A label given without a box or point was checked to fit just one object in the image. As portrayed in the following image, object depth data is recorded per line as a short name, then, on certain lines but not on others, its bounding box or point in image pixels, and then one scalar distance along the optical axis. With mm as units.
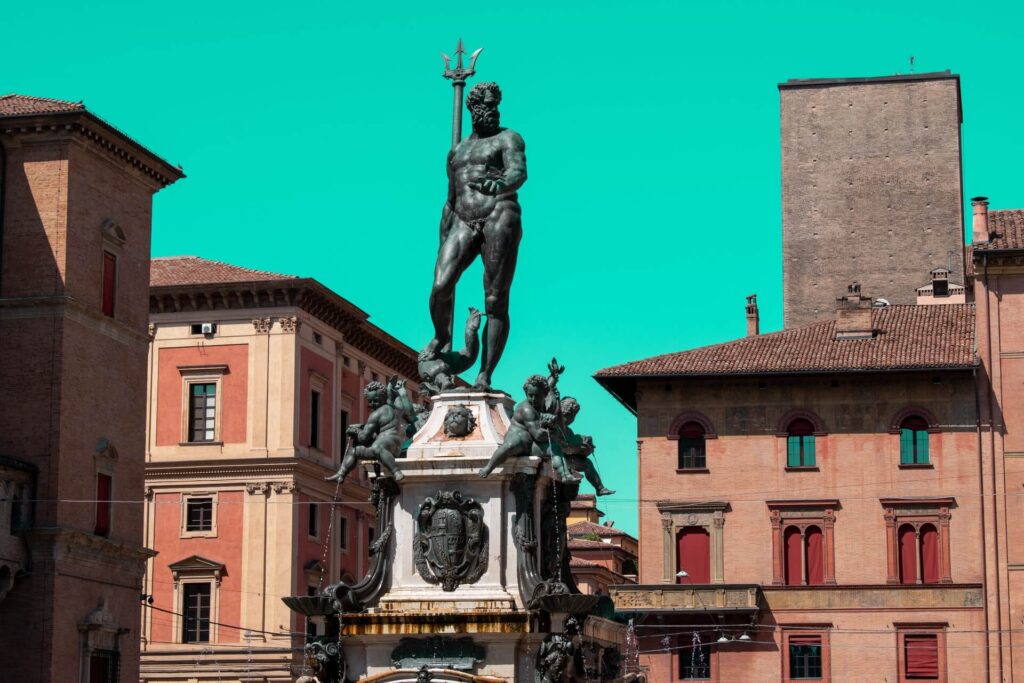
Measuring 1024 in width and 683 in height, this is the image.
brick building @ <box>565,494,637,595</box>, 89750
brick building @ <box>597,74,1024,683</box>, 61531
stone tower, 88125
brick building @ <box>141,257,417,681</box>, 64000
